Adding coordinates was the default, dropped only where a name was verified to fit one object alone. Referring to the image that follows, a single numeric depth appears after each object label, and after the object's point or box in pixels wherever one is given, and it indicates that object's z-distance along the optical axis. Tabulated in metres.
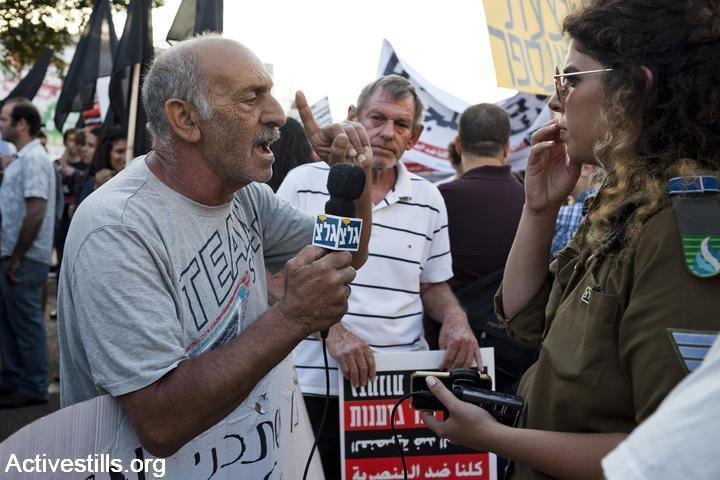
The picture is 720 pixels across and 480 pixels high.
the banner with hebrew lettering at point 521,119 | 7.91
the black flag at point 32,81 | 6.95
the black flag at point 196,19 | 4.61
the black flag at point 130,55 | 4.89
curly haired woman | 1.43
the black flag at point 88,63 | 5.42
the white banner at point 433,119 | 7.72
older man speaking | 1.90
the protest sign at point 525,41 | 5.25
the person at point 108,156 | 5.35
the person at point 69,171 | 9.48
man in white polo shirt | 3.41
